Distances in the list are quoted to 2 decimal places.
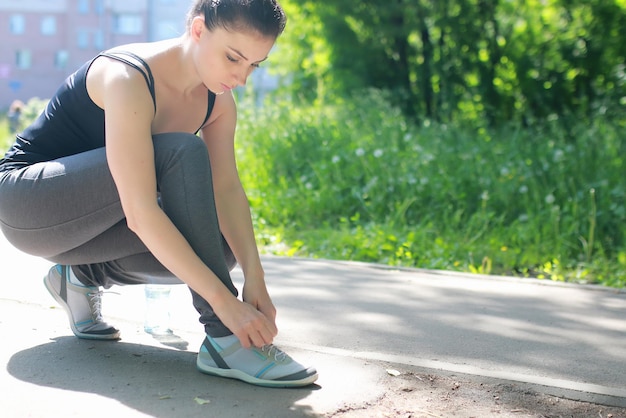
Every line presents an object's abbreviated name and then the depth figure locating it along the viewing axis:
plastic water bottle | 2.85
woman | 2.25
